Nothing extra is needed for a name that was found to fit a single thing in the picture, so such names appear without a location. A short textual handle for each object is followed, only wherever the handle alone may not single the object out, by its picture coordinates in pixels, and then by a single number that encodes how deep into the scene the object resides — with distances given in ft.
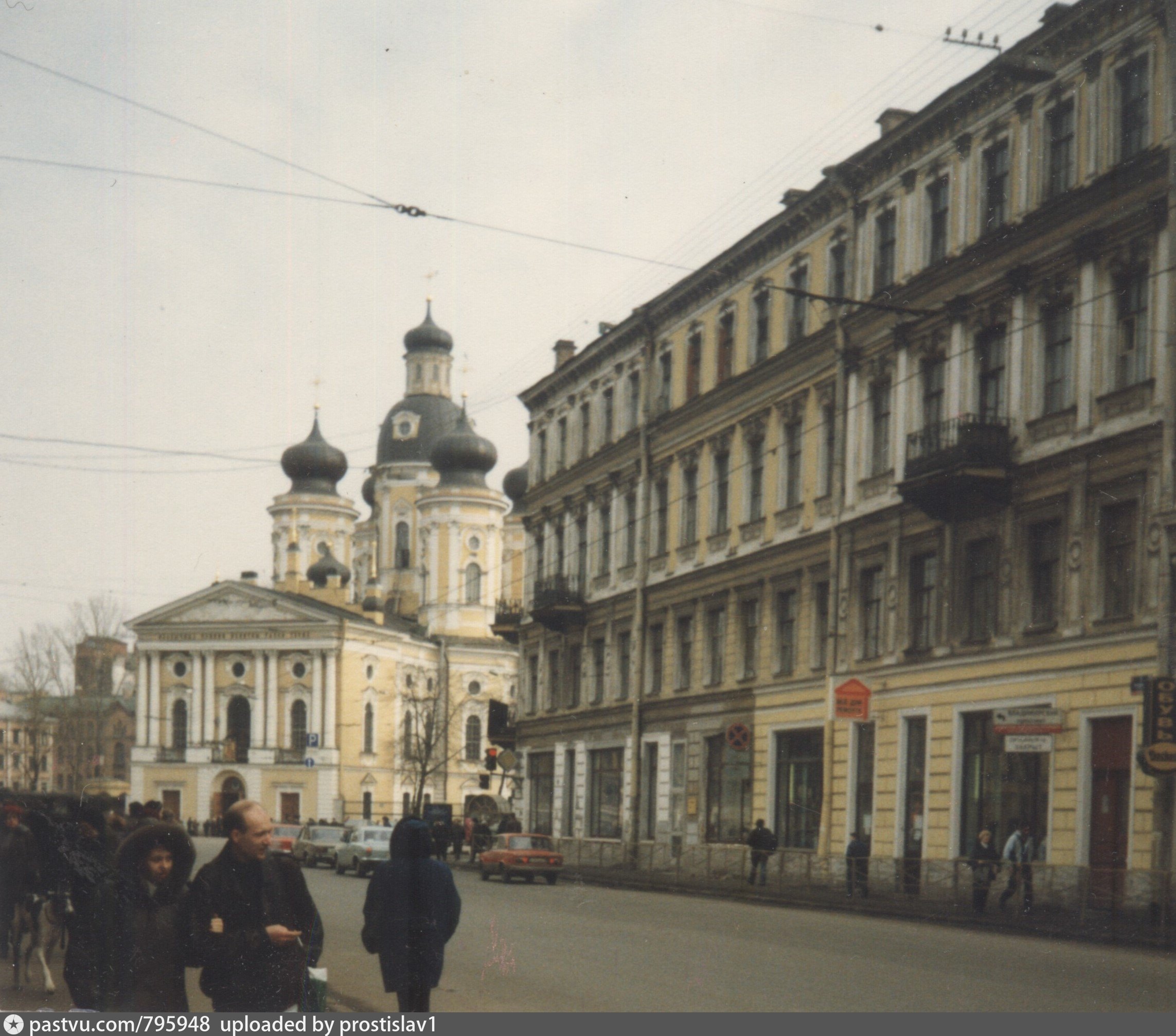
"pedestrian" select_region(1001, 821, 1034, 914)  89.47
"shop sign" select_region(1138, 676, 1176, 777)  81.25
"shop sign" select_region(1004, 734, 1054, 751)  92.32
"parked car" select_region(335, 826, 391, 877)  148.15
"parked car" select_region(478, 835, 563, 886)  135.33
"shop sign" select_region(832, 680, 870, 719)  112.27
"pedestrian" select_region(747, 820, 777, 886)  118.73
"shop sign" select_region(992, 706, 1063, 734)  93.25
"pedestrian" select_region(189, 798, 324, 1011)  26.43
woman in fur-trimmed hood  26.16
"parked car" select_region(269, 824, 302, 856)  178.40
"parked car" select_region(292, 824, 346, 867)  170.40
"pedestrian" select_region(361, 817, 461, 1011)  33.99
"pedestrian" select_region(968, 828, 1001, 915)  89.97
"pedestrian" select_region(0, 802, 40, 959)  50.52
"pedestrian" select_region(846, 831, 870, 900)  105.50
